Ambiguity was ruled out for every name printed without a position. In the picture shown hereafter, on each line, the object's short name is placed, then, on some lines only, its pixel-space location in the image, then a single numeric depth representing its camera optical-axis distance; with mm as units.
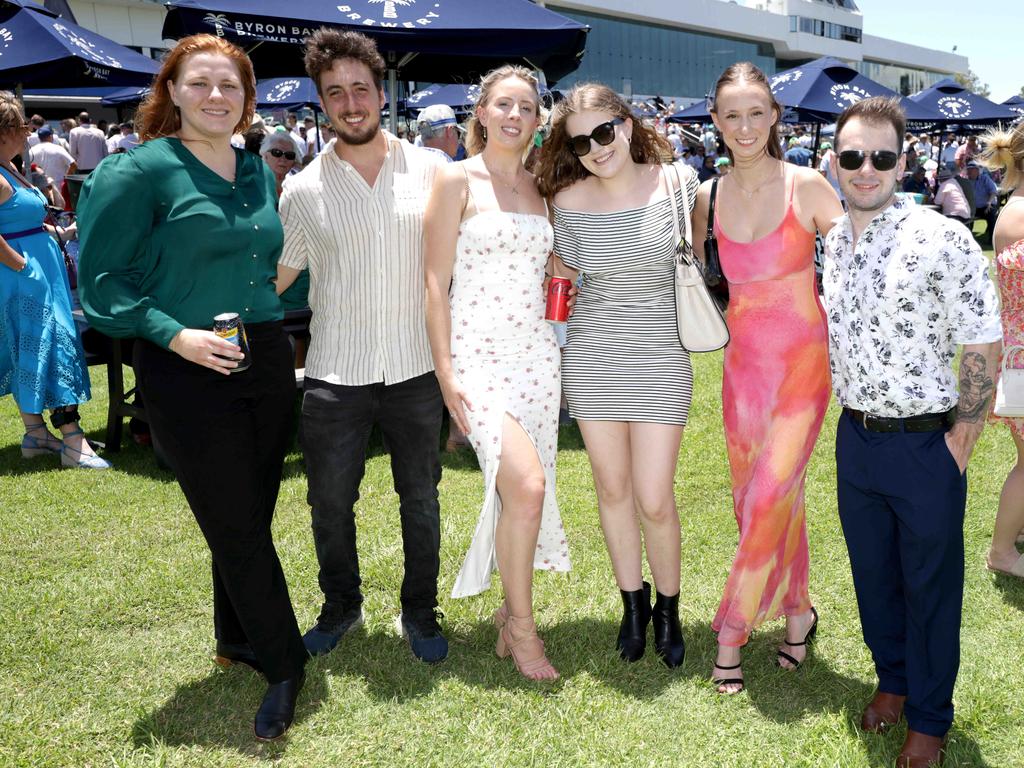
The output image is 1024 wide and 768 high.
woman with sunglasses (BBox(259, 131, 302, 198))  7527
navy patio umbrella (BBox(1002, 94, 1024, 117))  24141
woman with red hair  2900
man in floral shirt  2668
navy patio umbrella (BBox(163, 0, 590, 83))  5652
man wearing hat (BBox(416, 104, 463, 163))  9016
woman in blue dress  6141
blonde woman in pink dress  3303
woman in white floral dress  3430
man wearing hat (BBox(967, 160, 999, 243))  18509
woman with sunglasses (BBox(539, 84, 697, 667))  3477
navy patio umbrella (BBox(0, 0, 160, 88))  8000
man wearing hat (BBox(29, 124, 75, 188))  15094
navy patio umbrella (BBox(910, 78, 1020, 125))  19859
